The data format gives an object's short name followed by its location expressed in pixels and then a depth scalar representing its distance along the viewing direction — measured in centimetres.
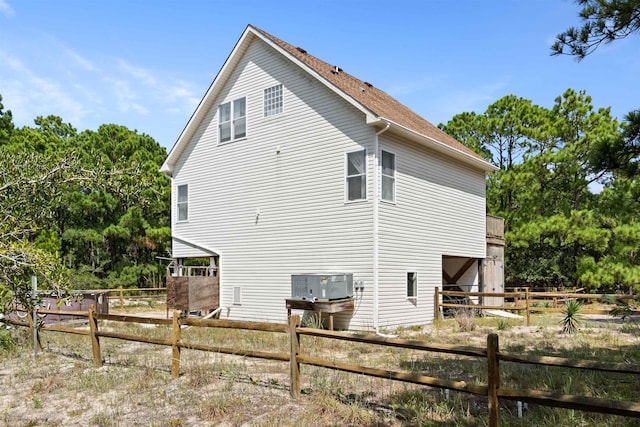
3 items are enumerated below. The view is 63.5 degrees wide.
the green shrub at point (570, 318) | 1327
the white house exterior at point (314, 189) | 1537
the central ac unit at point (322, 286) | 1454
